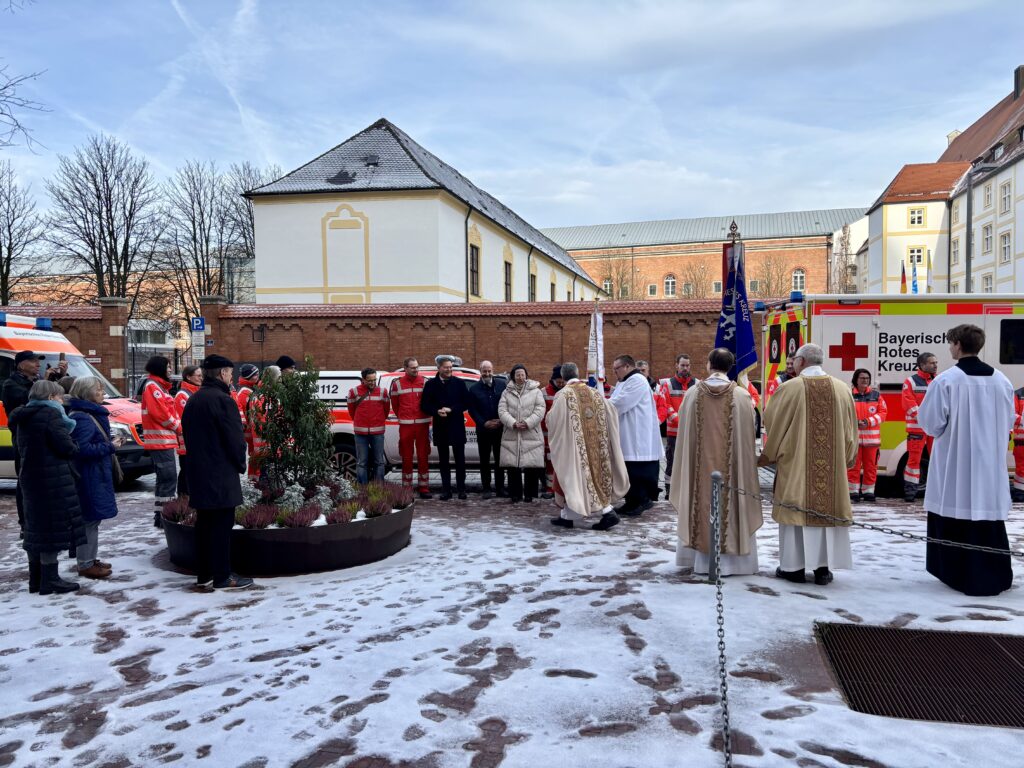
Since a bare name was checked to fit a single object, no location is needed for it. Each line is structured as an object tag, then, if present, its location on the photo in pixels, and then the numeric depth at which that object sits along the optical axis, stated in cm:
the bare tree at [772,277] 7153
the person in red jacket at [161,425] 845
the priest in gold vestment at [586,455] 854
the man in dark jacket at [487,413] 1052
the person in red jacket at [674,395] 1111
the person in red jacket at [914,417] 957
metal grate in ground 397
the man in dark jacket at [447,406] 1053
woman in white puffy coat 983
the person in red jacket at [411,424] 1071
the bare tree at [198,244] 4134
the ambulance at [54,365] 1114
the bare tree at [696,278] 7912
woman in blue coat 643
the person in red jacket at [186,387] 830
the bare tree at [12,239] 3641
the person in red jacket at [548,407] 1040
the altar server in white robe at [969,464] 582
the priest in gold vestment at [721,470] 637
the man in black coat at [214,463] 598
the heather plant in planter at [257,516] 661
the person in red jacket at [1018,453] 975
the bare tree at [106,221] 3750
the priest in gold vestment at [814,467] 613
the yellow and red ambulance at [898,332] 996
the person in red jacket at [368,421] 1038
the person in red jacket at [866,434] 977
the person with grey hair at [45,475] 605
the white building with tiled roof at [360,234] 3234
